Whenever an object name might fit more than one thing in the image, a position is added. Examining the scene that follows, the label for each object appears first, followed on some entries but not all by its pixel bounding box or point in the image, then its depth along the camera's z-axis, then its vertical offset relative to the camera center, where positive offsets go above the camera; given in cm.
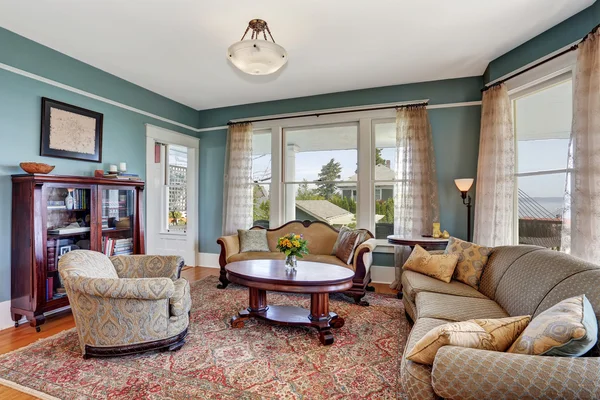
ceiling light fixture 240 +120
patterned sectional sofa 110 -65
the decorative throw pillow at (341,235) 396 -46
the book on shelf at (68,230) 305 -32
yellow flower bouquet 299 -46
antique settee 361 -69
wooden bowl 282 +31
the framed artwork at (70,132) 325 +79
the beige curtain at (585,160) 231 +33
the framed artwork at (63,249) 309 -52
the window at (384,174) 457 +42
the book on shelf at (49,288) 294 -86
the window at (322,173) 482 +45
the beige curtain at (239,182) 518 +32
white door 457 +13
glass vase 300 -62
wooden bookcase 284 -31
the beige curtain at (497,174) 344 +32
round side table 361 -49
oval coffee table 260 -76
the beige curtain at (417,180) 420 +30
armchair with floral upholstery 216 -82
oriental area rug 190 -120
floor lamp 380 +15
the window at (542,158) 298 +46
